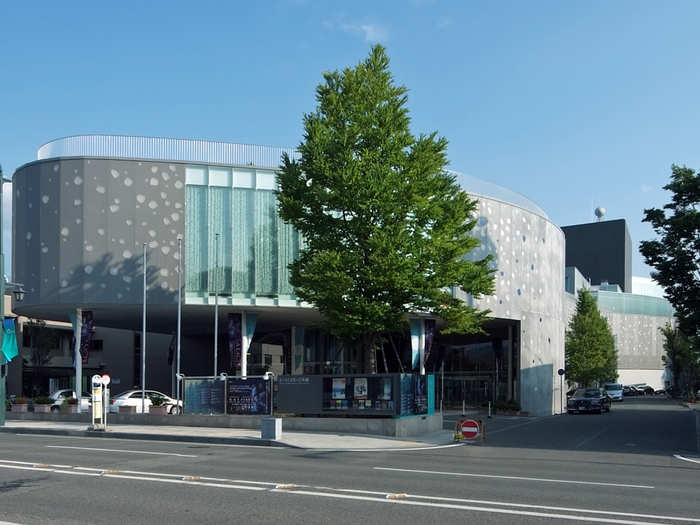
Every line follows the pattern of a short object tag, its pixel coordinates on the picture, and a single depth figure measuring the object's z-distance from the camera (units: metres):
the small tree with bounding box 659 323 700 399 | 88.06
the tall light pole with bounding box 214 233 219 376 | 42.34
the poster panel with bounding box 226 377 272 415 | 30.50
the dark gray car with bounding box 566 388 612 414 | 50.84
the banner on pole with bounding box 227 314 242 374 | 45.28
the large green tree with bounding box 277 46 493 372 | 28.33
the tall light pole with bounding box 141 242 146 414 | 39.96
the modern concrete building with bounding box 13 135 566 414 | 41.16
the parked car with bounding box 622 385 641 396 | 106.64
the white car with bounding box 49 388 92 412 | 40.84
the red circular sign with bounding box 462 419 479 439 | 26.49
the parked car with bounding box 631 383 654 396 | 109.98
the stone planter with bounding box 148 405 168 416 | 34.94
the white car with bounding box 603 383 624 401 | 80.12
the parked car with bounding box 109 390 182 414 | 38.31
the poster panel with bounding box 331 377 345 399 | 29.28
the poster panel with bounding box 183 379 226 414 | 31.33
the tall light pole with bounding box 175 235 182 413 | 40.56
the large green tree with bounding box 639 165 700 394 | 33.44
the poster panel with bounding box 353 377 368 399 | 28.86
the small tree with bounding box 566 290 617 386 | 79.06
